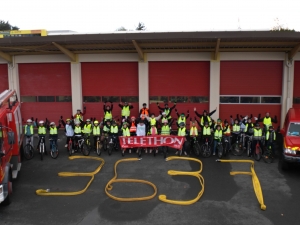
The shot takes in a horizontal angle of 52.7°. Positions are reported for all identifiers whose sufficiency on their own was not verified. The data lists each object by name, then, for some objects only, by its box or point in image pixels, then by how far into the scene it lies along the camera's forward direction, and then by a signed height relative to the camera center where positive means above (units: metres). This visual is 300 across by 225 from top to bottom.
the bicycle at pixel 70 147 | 13.60 -2.40
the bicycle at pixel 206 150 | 13.24 -2.53
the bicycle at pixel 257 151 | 12.76 -2.50
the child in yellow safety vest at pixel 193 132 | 13.63 -1.81
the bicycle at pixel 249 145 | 13.24 -2.36
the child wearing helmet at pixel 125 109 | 17.25 -0.92
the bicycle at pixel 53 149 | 13.28 -2.45
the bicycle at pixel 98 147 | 13.62 -2.42
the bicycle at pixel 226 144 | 13.38 -2.32
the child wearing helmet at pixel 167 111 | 16.03 -1.00
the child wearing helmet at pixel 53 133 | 13.30 -1.72
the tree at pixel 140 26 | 75.34 +16.80
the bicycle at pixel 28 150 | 13.16 -2.44
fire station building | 16.55 +1.13
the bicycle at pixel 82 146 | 13.60 -2.40
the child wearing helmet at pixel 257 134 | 12.90 -1.80
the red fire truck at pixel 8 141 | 8.46 -1.52
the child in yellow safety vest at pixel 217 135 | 13.16 -1.87
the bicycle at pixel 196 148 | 13.46 -2.47
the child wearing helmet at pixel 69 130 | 13.75 -1.65
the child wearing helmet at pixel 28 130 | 13.10 -1.57
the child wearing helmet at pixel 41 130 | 13.41 -1.61
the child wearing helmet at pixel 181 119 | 15.00 -1.32
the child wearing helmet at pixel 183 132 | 13.55 -1.77
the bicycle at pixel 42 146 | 13.20 -2.32
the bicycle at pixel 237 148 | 13.52 -2.55
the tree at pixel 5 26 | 74.64 +17.16
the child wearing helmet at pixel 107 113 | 16.67 -1.10
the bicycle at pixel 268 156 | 12.60 -2.69
